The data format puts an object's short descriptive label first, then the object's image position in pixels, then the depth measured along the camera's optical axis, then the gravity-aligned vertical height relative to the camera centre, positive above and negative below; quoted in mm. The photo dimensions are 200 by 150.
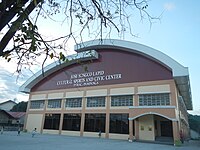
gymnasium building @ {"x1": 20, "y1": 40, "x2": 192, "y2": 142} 20344 +3851
